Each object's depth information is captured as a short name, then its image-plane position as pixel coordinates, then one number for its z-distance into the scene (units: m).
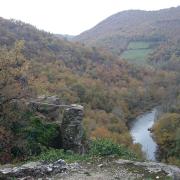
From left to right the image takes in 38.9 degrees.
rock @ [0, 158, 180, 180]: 9.80
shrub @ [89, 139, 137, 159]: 11.81
